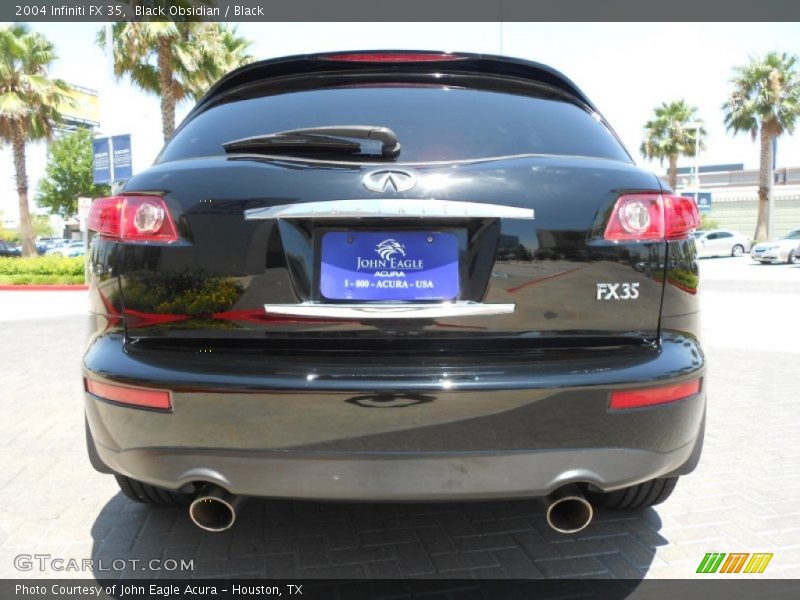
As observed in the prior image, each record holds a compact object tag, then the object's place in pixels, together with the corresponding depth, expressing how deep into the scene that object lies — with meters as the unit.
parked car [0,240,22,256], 41.81
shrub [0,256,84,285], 20.36
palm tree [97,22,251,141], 19.14
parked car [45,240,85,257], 43.55
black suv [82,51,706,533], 1.77
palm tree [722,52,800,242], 34.75
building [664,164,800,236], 49.59
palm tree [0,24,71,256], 23.41
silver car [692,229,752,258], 31.92
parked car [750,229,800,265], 25.22
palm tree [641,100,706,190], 39.28
